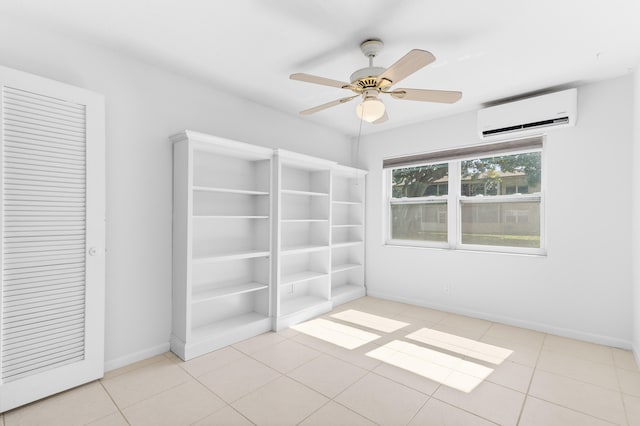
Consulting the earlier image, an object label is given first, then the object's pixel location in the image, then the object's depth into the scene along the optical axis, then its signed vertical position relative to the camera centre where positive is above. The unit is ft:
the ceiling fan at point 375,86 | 7.11 +3.14
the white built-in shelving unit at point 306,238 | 12.64 -1.18
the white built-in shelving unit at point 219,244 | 9.07 -1.13
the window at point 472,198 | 11.74 +0.64
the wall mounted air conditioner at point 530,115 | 9.97 +3.45
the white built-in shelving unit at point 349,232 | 15.71 -1.07
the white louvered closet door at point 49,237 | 6.48 -0.62
